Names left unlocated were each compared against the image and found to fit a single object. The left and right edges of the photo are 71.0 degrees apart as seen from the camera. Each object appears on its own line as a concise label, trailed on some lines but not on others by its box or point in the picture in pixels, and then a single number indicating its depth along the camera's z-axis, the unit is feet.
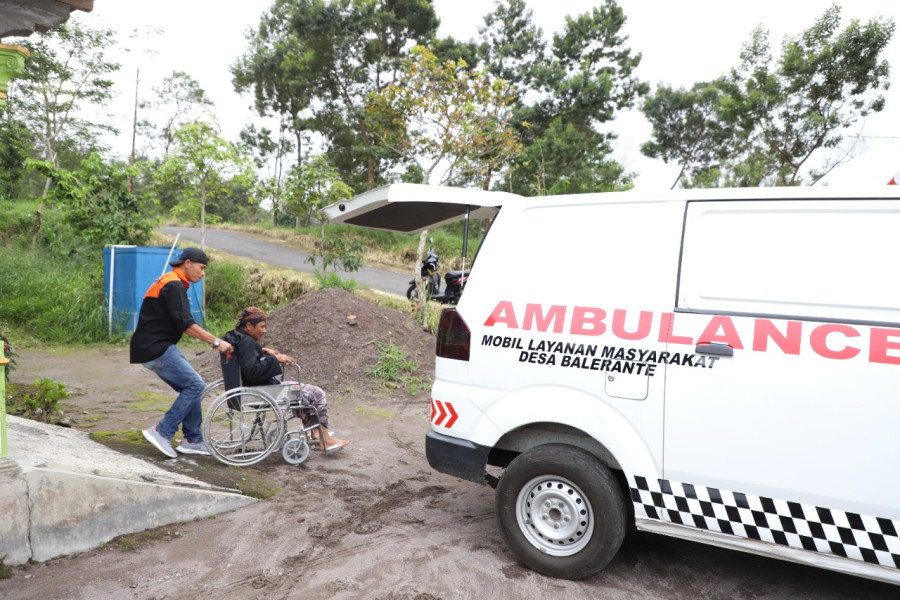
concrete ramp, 11.46
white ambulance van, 9.12
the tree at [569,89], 79.61
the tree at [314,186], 39.65
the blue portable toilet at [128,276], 37.24
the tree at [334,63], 85.40
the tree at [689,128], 97.35
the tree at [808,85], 62.54
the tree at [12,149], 60.34
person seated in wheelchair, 16.96
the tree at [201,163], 41.55
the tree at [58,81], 64.08
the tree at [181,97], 118.01
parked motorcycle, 43.14
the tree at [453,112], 45.47
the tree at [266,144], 113.11
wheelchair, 16.58
